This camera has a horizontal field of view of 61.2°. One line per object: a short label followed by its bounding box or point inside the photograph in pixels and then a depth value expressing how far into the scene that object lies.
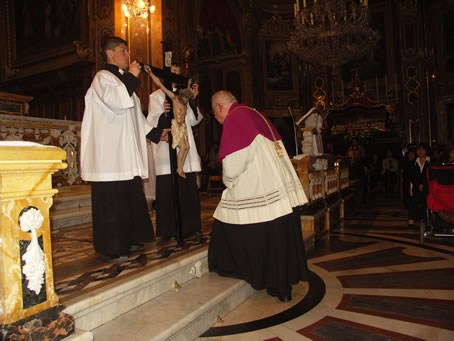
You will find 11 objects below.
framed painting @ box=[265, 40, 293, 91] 17.17
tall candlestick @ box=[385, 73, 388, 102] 15.63
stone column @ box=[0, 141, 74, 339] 1.62
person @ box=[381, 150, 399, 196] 12.84
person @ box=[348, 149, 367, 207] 9.04
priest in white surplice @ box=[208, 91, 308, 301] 3.04
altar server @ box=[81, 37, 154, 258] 3.09
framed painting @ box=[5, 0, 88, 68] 10.93
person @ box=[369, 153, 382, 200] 12.32
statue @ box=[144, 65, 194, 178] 3.40
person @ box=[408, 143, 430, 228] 5.73
